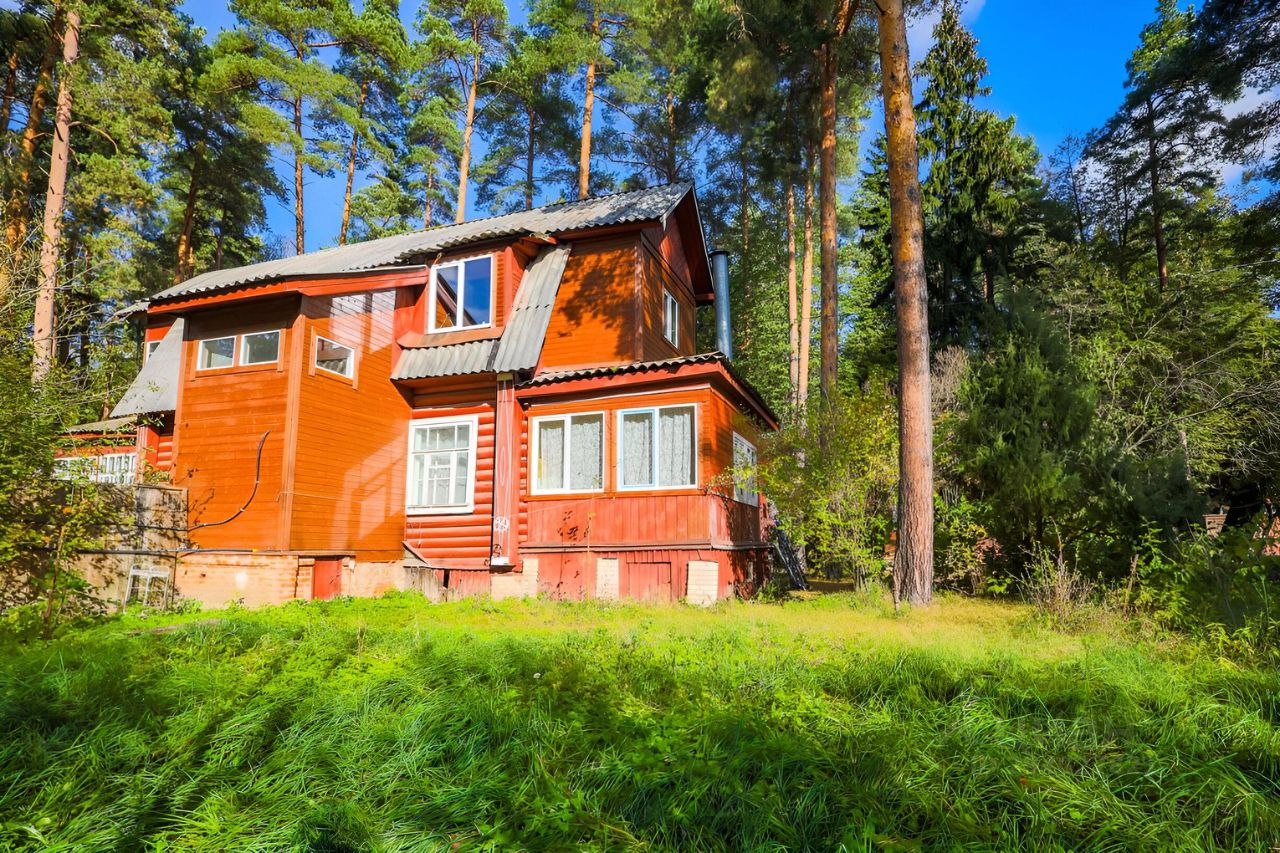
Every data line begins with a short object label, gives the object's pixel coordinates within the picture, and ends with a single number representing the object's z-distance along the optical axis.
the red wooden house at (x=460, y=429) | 10.40
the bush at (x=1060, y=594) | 6.84
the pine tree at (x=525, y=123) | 26.72
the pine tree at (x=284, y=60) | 22.41
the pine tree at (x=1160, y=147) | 21.14
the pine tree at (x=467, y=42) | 24.73
